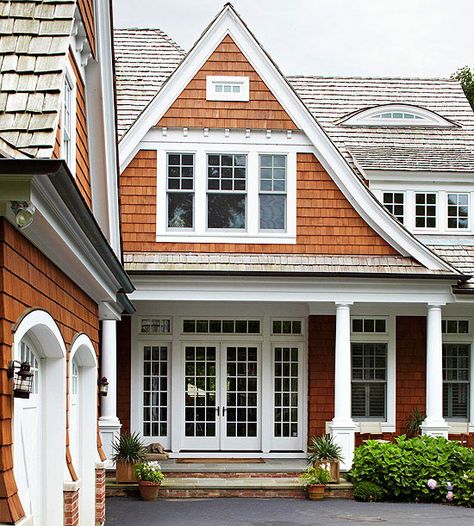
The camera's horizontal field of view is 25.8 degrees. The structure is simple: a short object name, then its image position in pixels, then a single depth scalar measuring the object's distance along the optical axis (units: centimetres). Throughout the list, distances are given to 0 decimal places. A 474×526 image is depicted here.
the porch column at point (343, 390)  1688
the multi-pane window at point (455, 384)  1950
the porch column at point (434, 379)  1744
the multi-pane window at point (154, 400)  1898
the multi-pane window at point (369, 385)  1922
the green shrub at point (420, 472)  1557
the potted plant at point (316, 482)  1567
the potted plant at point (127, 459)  1588
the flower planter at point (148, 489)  1539
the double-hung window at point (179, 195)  1798
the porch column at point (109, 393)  1680
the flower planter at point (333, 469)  1605
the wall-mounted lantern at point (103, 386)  1465
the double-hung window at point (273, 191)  1812
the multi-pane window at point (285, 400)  1917
